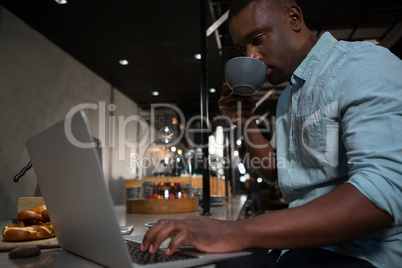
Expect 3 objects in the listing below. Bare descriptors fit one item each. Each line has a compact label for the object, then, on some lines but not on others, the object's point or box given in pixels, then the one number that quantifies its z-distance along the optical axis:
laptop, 0.41
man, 0.50
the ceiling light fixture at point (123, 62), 4.99
